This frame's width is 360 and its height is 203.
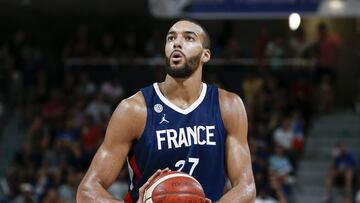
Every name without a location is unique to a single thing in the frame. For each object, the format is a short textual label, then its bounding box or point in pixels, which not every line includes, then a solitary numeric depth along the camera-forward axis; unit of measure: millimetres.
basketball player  5781
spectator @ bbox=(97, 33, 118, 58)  22344
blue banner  15984
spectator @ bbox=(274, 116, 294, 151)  17641
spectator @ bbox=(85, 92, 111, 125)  19422
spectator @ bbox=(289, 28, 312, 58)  20438
